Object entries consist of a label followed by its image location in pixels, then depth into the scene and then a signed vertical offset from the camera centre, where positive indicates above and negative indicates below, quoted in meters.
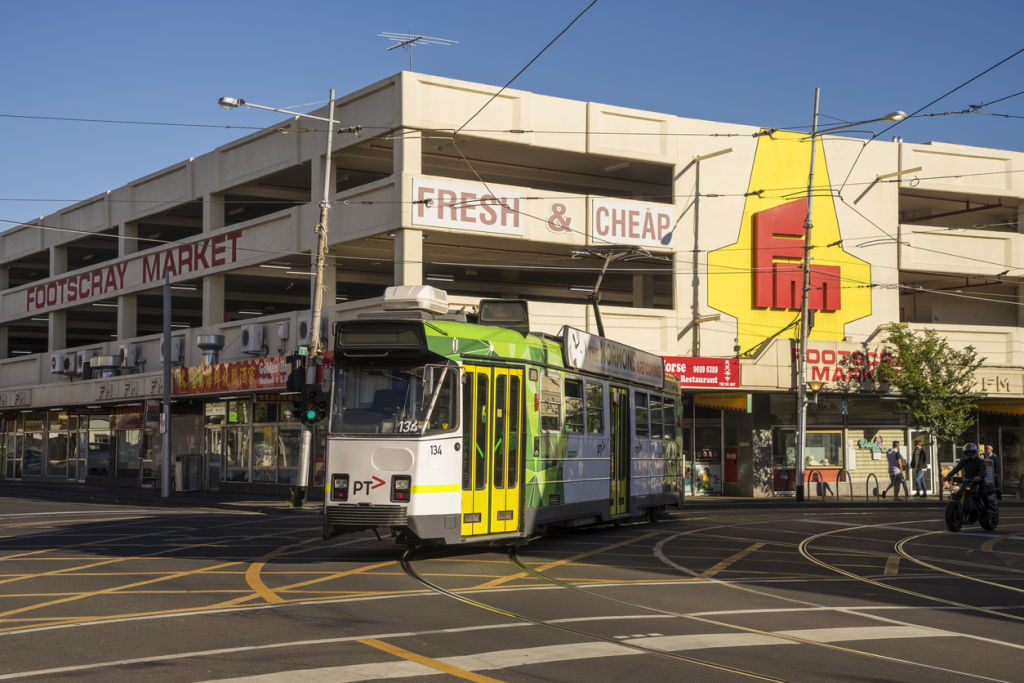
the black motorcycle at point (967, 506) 22.30 -1.51
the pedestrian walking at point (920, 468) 37.66 -1.32
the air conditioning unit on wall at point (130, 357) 43.72 +2.59
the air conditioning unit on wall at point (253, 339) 37.34 +2.84
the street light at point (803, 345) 34.31 +2.61
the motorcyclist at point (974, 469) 22.11 -0.79
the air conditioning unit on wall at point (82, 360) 46.02 +2.63
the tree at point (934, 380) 37.03 +1.61
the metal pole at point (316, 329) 29.12 +2.51
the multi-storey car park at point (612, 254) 34.47 +5.81
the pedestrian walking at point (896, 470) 36.41 -1.35
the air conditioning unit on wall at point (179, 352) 41.78 +2.67
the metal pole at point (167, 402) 36.74 +0.72
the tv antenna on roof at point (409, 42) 33.91 +11.57
